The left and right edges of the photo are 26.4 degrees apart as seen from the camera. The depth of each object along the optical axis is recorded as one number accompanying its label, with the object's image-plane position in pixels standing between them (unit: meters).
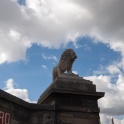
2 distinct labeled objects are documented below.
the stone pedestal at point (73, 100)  9.19
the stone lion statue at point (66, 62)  10.61
